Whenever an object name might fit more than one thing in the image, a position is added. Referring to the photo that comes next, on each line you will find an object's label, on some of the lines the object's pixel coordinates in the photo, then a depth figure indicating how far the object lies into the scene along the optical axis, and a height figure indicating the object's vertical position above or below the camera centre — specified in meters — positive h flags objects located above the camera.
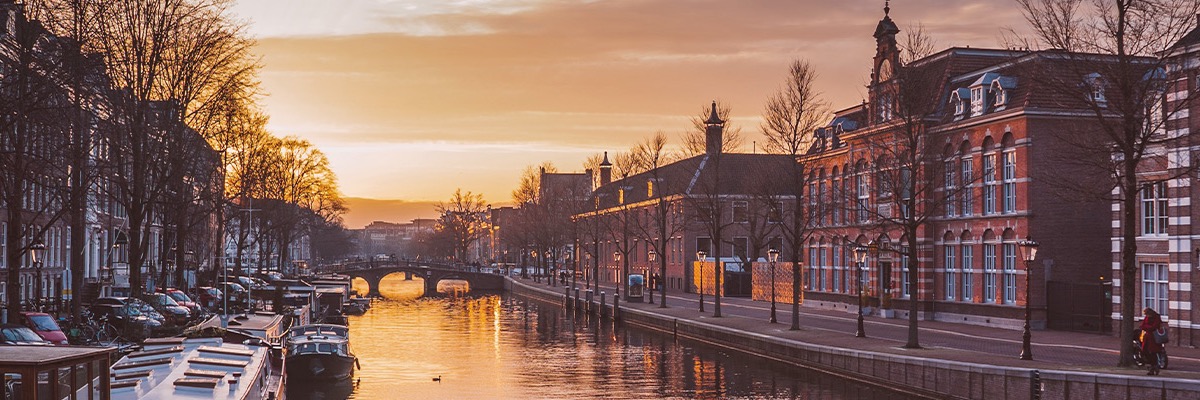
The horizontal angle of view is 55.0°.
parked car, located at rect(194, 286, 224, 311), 69.56 -4.13
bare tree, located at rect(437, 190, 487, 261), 172.12 +2.29
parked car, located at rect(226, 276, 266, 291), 86.79 -4.22
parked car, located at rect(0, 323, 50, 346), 34.91 -3.22
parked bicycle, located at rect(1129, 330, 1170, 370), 30.08 -3.25
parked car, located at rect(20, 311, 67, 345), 40.66 -3.44
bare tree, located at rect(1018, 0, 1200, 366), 29.91 +4.16
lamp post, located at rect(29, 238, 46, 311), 34.91 -0.75
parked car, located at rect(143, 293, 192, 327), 53.03 -3.68
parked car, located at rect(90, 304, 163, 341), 44.41 -3.73
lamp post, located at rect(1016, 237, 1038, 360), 34.38 -0.82
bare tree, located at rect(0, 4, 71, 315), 24.77 +2.76
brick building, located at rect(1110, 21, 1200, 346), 38.12 +0.22
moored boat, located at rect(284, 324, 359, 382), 43.88 -4.91
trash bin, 82.06 -4.24
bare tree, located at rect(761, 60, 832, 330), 52.59 +5.12
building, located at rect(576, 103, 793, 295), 89.56 +1.10
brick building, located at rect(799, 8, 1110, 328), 46.56 +1.49
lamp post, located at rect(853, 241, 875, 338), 45.53 -1.10
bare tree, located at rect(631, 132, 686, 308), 77.64 +2.87
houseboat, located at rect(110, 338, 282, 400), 24.19 -3.27
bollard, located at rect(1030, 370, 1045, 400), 30.09 -4.04
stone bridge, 136.75 -5.24
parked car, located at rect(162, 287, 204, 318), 59.53 -3.66
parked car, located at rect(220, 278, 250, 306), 74.44 -4.20
